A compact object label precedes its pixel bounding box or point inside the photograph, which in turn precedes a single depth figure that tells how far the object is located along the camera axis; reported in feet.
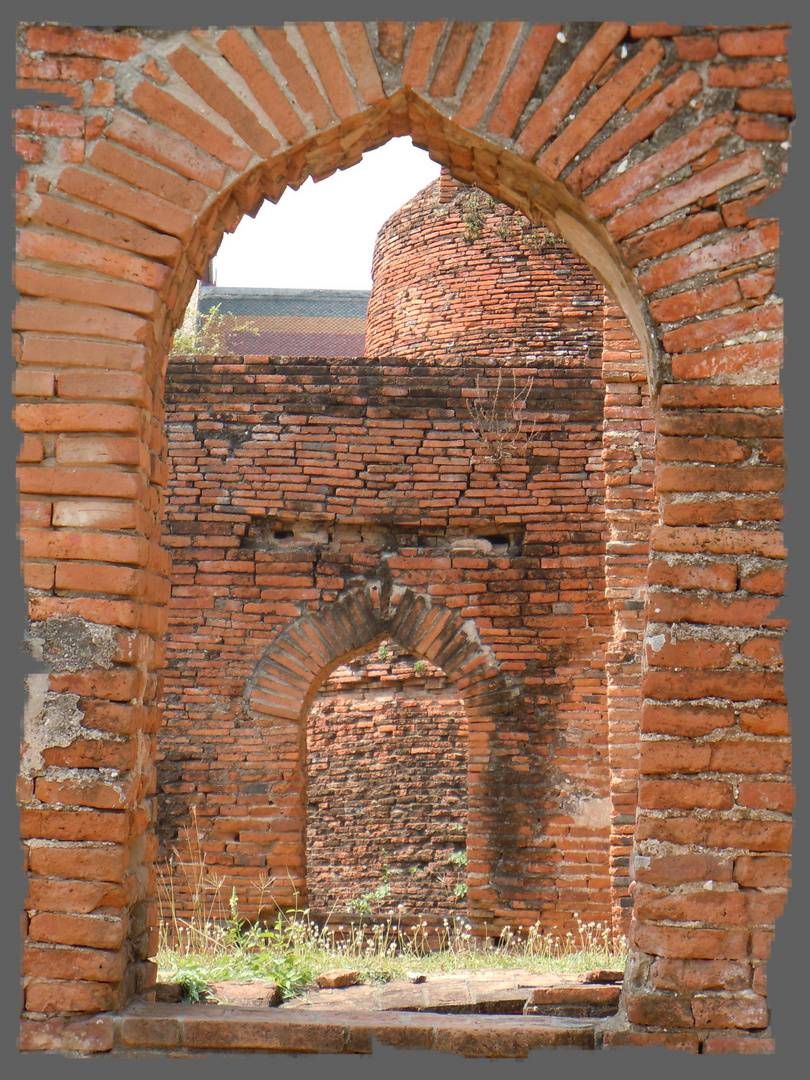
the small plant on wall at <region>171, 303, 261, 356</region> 47.26
